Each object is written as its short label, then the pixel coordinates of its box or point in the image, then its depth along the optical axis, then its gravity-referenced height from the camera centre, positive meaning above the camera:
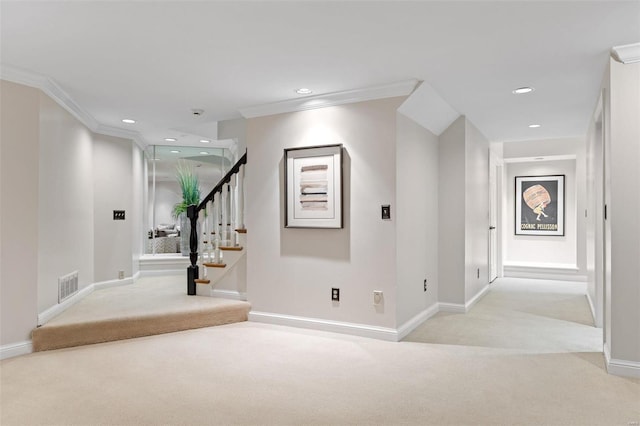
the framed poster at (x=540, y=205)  8.36 +0.18
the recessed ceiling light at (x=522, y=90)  3.98 +1.18
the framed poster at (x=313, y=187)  4.21 +0.28
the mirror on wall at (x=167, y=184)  7.41 +0.54
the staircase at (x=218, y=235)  5.01 -0.26
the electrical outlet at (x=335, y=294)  4.21 -0.80
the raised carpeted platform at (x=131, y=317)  3.79 -1.01
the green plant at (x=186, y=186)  7.34 +0.49
